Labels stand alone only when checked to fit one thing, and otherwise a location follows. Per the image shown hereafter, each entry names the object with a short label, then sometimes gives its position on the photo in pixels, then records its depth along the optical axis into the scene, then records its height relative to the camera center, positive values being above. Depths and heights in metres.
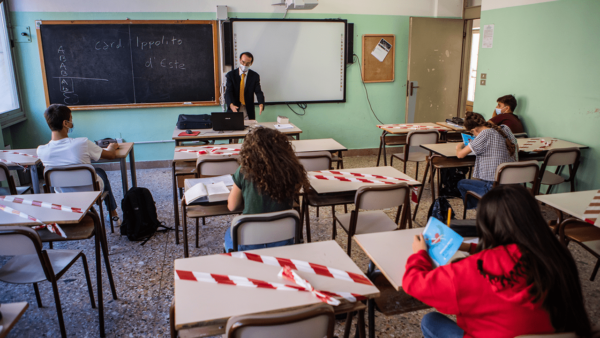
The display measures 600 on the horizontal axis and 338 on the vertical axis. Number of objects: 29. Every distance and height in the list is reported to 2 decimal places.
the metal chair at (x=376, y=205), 2.50 -0.77
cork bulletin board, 6.18 +0.35
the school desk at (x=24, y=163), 3.44 -0.67
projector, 5.29 +0.99
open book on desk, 2.53 -0.68
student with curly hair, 2.12 -0.48
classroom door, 6.13 +0.17
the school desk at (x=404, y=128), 4.90 -0.58
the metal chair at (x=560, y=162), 3.62 -0.72
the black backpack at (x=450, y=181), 4.32 -1.05
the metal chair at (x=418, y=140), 4.52 -0.65
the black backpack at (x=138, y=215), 3.46 -1.13
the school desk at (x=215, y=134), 4.44 -0.58
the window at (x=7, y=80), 4.93 +0.02
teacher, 5.48 -0.08
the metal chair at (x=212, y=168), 2.99 -0.68
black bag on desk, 4.79 -0.48
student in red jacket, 1.17 -0.58
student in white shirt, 3.11 -0.50
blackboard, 5.28 +0.25
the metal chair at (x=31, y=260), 1.86 -0.95
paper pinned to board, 6.22 +0.45
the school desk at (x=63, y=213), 2.20 -0.72
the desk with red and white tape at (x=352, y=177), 3.02 -0.72
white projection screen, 5.78 +0.36
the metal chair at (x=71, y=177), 2.97 -0.69
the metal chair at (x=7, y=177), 3.01 -0.69
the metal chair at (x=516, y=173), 3.15 -0.71
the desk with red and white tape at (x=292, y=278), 1.50 -0.76
